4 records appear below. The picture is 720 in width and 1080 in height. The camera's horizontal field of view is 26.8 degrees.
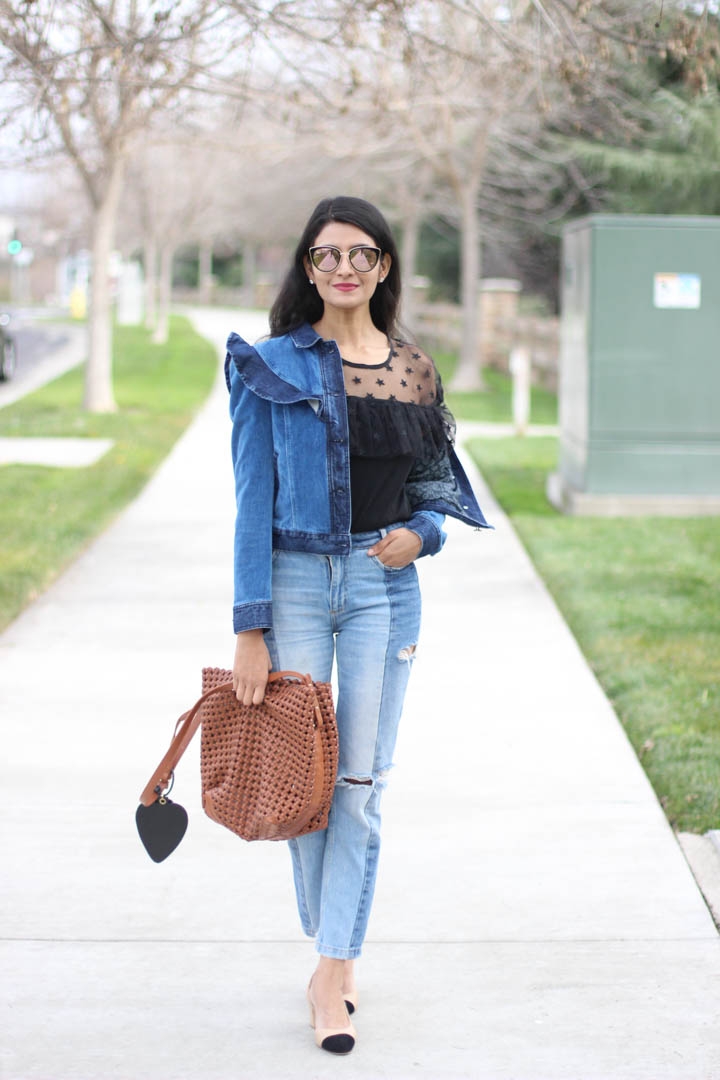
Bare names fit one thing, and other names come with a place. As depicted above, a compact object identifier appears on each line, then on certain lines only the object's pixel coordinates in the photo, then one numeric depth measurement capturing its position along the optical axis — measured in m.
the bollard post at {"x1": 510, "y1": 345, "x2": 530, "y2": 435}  16.56
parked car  24.81
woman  3.10
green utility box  10.75
